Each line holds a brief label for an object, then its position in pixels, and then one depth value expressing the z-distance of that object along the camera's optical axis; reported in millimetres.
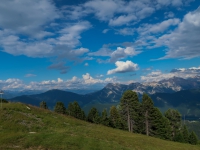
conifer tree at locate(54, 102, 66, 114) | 92919
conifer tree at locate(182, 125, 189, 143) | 70262
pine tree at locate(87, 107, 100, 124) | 87600
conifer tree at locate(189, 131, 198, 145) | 69812
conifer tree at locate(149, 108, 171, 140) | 63969
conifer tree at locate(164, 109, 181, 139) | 71250
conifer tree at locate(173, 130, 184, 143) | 63444
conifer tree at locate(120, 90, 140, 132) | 62641
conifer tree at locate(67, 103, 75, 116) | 91906
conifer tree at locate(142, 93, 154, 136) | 62500
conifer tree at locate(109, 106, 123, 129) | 76412
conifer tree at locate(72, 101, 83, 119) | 92125
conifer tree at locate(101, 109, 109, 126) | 79006
